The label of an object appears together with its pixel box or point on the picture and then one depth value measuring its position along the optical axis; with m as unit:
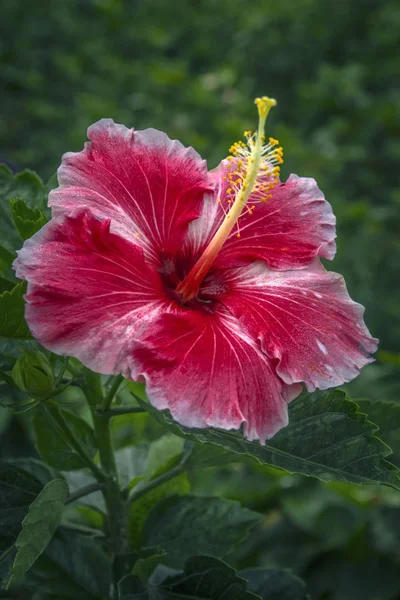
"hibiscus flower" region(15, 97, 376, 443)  0.76
